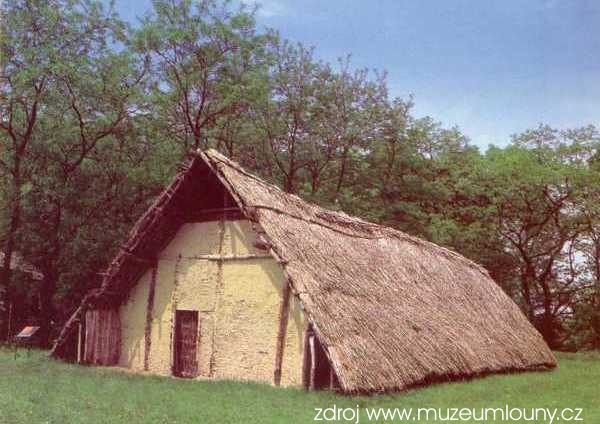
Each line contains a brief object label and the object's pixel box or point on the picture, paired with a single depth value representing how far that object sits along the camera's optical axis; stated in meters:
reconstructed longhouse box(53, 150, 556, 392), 13.29
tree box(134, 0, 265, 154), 29.19
